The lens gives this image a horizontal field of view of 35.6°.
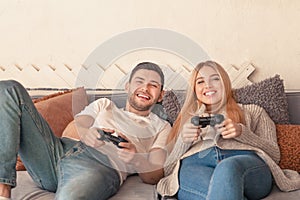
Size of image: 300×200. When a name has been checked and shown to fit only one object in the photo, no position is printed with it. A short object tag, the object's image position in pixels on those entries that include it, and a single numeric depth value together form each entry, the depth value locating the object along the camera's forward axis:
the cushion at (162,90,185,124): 1.65
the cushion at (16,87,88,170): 1.66
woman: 1.25
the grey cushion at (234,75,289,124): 1.64
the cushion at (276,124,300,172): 1.51
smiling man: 1.25
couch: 1.40
